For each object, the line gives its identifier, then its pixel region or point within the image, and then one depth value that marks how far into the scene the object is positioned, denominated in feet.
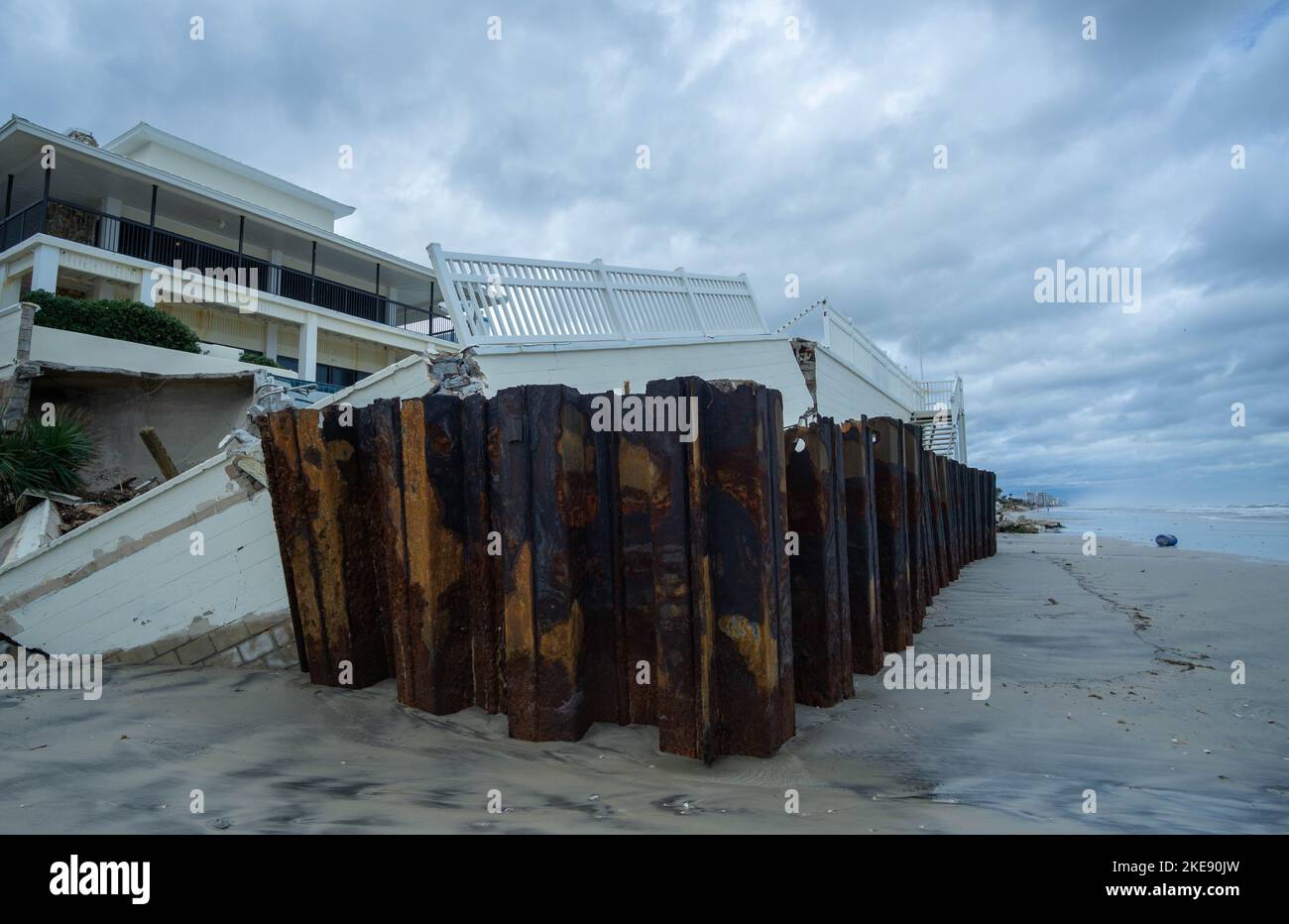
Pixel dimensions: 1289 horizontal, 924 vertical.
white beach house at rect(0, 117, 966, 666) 15.42
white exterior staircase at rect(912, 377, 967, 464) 77.10
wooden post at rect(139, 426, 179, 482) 24.04
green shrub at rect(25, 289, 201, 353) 41.78
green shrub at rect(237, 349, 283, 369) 56.84
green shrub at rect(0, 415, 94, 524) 24.17
